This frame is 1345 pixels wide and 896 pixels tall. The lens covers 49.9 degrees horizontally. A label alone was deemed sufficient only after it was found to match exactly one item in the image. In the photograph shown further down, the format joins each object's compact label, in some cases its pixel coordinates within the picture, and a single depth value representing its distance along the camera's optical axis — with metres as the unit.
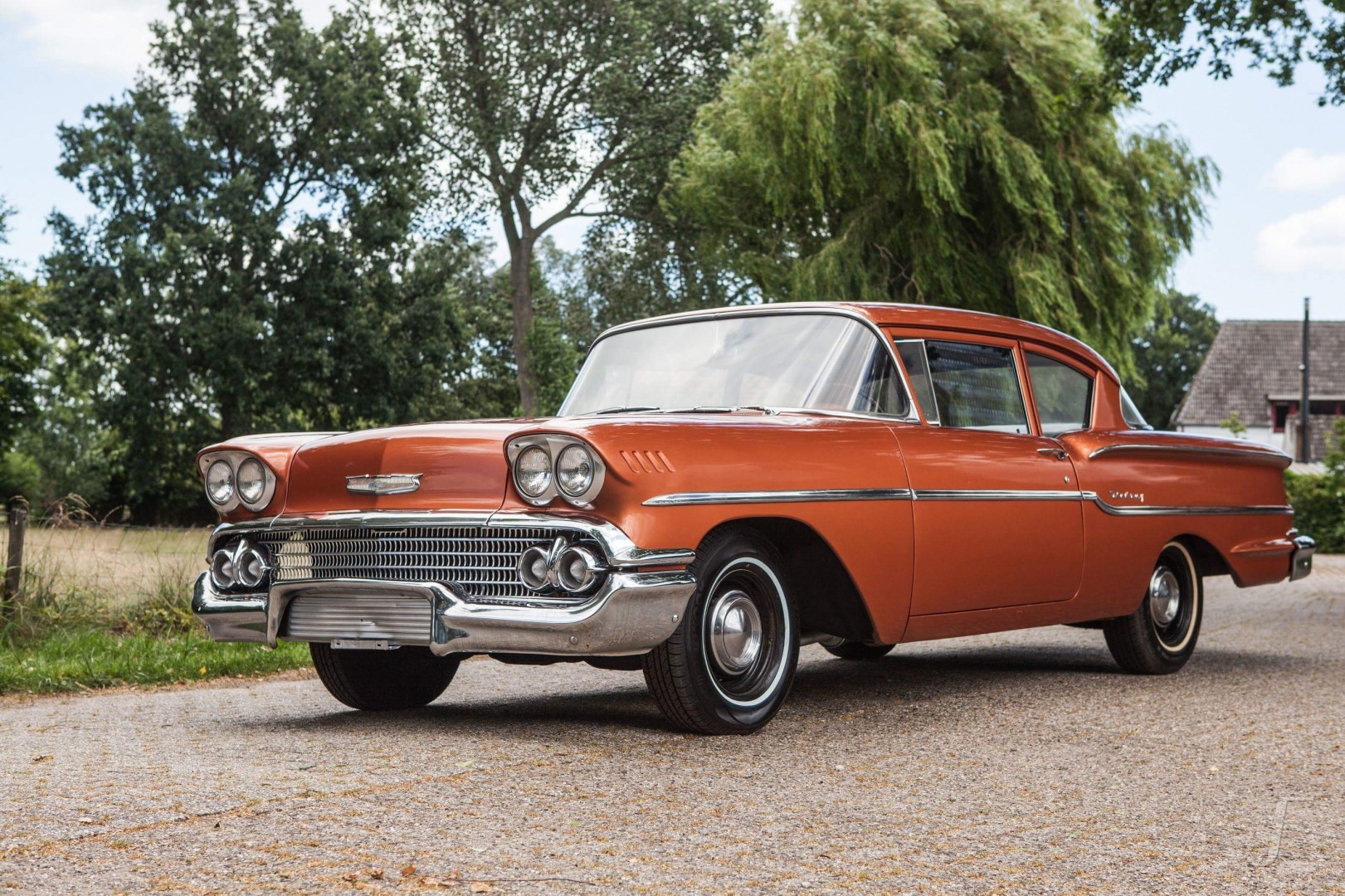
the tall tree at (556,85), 36.47
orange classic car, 4.73
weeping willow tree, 22.28
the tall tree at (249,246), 34.50
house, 58.06
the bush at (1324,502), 27.55
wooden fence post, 9.25
